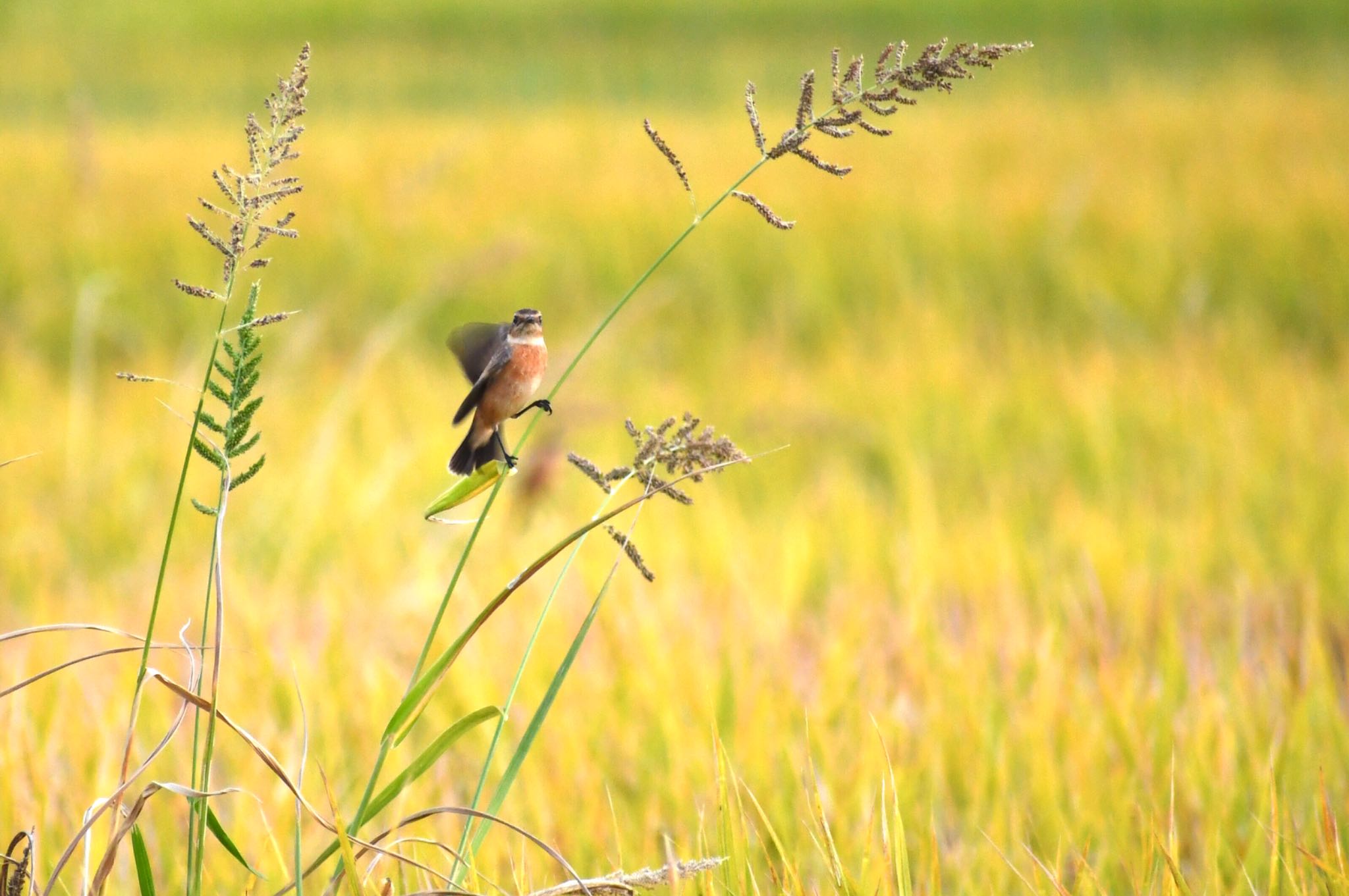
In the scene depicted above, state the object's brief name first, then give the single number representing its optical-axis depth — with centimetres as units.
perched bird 1394
